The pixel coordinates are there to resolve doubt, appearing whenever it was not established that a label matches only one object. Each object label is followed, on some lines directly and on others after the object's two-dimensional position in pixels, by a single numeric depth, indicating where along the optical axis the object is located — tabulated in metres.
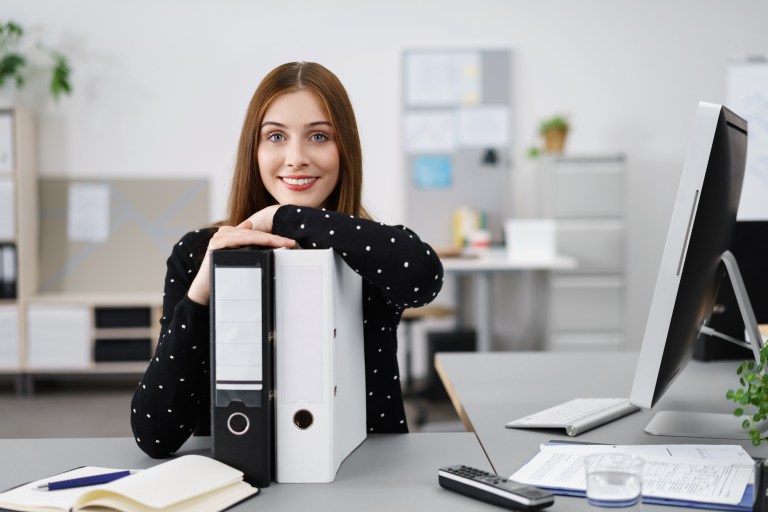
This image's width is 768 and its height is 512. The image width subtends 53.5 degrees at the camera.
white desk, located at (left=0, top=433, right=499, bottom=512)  0.89
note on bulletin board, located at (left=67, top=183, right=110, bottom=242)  4.79
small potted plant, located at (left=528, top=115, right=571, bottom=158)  4.44
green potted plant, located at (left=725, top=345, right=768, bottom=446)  0.96
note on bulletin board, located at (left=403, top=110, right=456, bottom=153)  4.76
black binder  0.91
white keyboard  1.19
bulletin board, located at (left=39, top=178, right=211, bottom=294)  4.79
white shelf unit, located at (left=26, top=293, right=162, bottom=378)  4.41
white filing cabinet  4.35
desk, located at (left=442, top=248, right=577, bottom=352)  3.84
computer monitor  0.96
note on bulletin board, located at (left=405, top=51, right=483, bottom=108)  4.74
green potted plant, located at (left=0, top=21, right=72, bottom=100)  4.43
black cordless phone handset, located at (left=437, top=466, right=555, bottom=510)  0.84
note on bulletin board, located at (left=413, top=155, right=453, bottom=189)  4.77
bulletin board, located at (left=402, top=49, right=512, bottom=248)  4.75
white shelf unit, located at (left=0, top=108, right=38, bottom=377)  4.40
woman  1.05
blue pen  0.91
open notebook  0.82
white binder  0.93
